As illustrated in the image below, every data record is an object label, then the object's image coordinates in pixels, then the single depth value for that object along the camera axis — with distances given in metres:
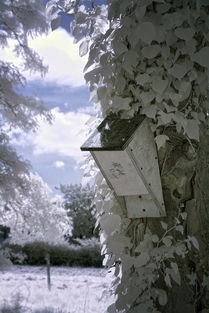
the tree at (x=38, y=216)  4.40
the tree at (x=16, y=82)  3.64
